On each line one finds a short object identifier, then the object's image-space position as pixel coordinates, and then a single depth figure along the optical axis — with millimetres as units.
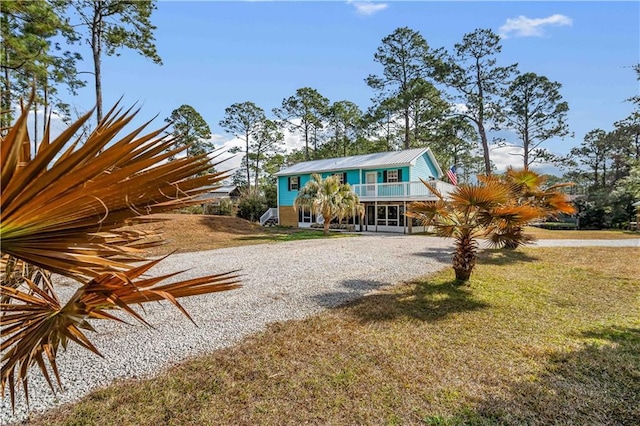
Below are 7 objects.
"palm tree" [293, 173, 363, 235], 17375
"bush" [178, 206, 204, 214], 24697
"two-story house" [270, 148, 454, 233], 20219
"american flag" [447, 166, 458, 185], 14570
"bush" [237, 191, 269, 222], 28641
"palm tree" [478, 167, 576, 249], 10219
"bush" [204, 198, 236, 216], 27141
